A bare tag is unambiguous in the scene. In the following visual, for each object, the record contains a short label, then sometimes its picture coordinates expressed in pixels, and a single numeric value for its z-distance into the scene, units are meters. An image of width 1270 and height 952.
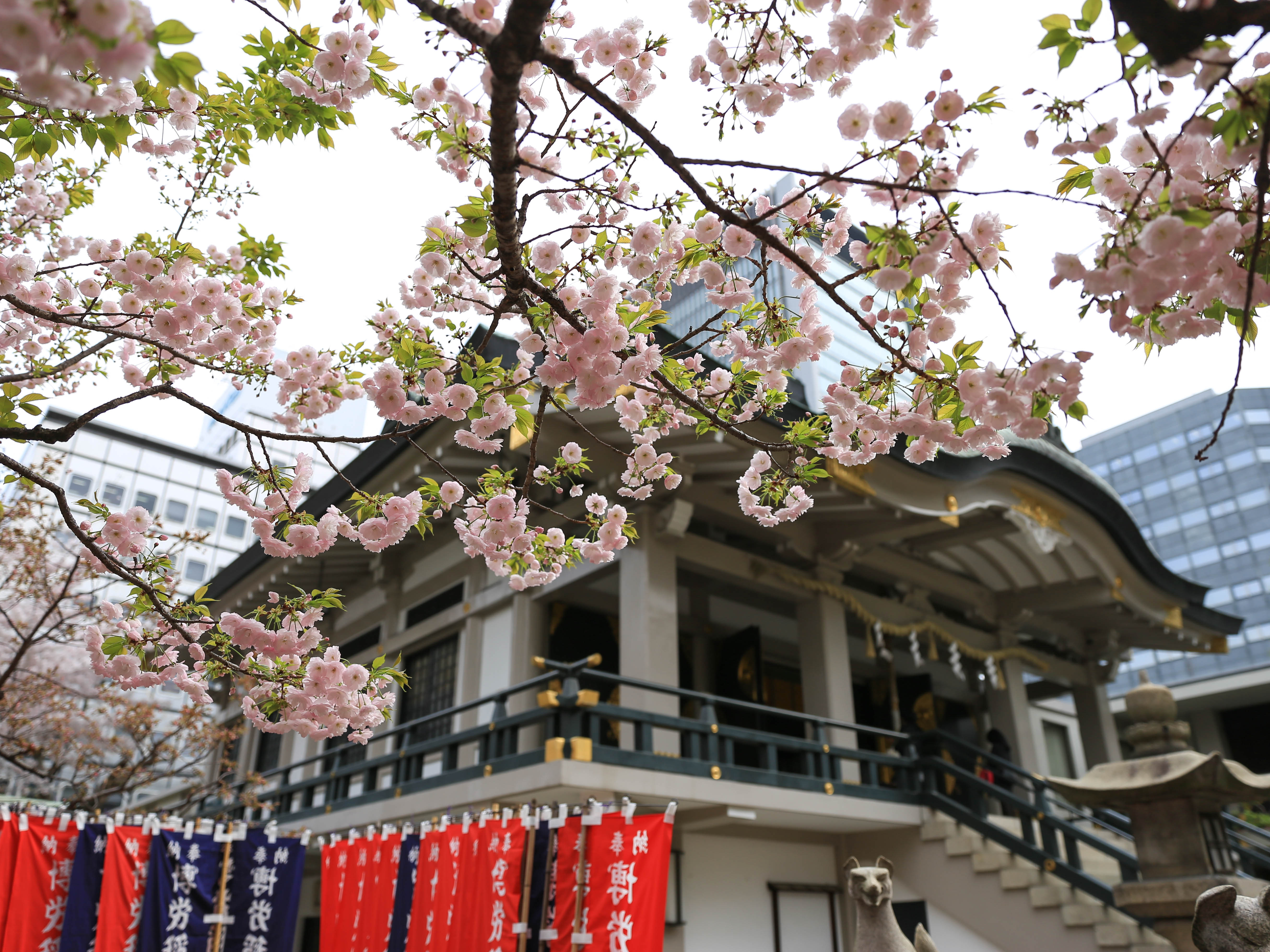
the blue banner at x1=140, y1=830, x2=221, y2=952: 7.04
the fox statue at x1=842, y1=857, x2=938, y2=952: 5.18
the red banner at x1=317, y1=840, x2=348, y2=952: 7.76
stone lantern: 6.70
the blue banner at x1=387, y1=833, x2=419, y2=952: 7.14
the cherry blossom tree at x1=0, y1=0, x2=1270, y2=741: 2.31
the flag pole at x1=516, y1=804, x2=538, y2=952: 5.93
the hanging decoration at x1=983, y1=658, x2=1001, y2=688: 12.40
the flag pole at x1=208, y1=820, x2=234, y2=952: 7.38
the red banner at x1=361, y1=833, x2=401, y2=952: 7.30
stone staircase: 7.50
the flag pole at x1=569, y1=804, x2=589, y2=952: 5.65
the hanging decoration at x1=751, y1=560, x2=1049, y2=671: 9.97
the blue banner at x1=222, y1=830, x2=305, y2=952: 7.66
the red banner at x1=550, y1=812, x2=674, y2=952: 5.46
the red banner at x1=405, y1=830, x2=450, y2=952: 6.74
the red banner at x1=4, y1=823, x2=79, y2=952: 6.63
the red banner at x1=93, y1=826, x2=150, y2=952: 6.82
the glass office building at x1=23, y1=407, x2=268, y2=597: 44.09
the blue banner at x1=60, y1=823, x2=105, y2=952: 6.80
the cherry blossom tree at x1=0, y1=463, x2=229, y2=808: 8.05
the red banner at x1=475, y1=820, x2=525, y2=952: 6.06
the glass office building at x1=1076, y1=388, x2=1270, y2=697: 49.75
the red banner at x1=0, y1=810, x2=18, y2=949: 6.64
